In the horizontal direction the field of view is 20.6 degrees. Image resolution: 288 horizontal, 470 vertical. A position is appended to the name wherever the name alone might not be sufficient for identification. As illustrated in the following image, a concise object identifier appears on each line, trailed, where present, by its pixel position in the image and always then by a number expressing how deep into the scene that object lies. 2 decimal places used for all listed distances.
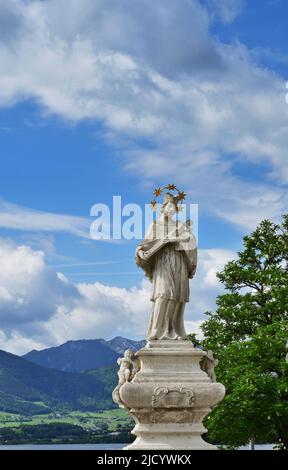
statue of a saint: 16.16
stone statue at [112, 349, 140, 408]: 15.38
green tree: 25.50
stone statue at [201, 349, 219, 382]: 15.93
